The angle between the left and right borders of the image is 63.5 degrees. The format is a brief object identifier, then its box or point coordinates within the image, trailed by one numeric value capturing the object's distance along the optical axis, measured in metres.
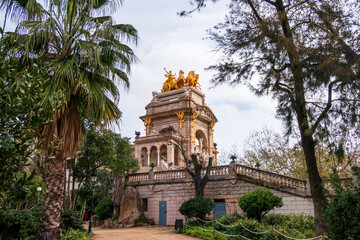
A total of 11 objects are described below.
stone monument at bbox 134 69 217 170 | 37.91
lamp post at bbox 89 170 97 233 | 17.56
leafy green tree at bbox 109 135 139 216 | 22.08
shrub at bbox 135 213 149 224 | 23.10
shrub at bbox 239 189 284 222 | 15.06
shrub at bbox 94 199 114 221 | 25.33
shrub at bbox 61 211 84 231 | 14.65
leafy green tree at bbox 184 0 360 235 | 9.37
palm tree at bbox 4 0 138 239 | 9.80
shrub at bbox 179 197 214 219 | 17.67
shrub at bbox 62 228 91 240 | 12.79
